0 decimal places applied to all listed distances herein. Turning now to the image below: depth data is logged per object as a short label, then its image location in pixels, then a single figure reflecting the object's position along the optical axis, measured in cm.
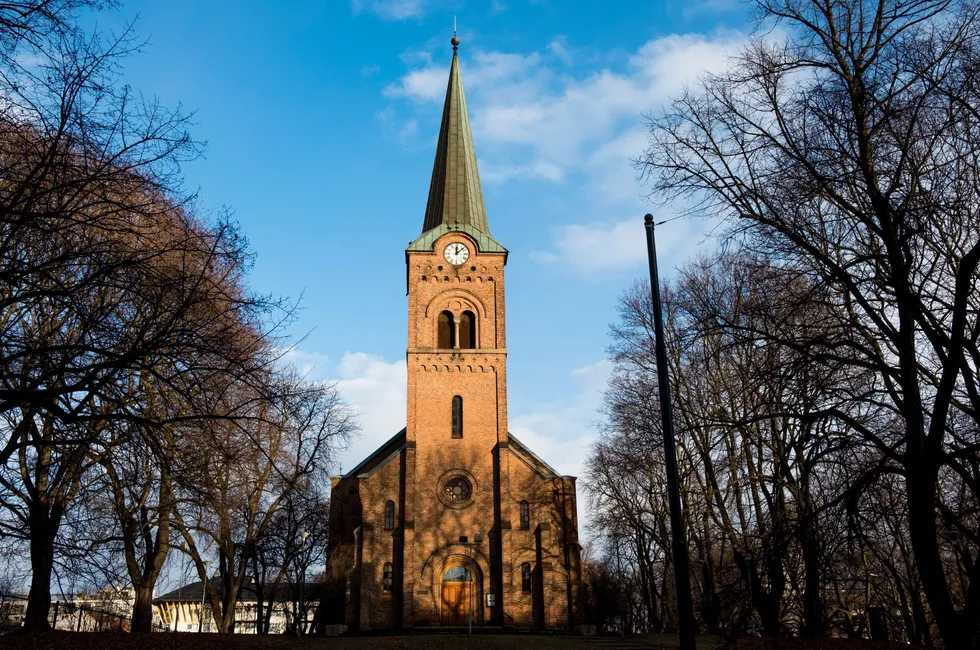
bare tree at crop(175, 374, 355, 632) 2231
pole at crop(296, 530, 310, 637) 2464
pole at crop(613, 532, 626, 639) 4690
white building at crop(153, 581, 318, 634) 5283
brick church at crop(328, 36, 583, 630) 3212
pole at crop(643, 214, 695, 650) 954
